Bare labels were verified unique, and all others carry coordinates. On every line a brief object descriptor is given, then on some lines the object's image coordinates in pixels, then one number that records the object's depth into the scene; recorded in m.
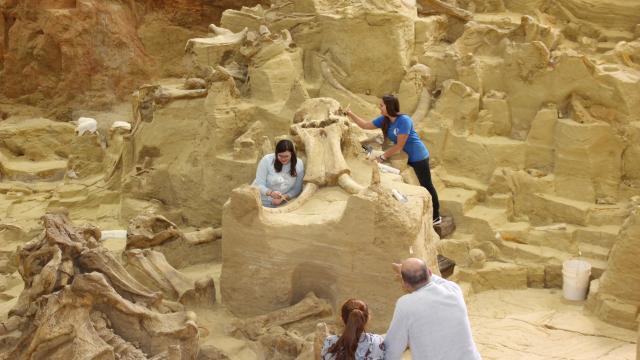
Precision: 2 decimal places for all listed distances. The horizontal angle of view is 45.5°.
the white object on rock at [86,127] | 12.02
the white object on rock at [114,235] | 9.05
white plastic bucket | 8.52
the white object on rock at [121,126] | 11.79
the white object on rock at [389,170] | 7.83
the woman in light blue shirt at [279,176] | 7.29
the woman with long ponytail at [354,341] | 4.30
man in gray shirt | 4.25
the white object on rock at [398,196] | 6.32
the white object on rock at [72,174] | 11.75
